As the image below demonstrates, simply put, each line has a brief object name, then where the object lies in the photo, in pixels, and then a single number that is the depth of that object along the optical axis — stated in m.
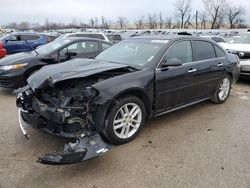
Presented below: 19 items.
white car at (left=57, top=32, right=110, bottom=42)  10.31
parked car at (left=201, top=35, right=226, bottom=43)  13.82
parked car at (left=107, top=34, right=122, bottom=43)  14.31
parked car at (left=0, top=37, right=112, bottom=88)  4.63
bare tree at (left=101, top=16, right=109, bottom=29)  58.45
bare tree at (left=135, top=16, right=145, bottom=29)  55.80
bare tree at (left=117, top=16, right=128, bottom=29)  58.93
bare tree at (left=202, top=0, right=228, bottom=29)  44.37
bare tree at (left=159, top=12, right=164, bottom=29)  54.63
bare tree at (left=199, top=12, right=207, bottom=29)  47.17
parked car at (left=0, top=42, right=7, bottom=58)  8.07
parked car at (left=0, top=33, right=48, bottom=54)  10.82
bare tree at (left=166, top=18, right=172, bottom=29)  53.68
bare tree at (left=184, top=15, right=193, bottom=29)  48.33
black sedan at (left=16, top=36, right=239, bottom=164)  2.46
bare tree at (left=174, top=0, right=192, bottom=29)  47.70
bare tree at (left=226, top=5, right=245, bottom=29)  47.28
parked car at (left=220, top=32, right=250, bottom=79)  5.94
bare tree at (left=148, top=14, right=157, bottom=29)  54.83
